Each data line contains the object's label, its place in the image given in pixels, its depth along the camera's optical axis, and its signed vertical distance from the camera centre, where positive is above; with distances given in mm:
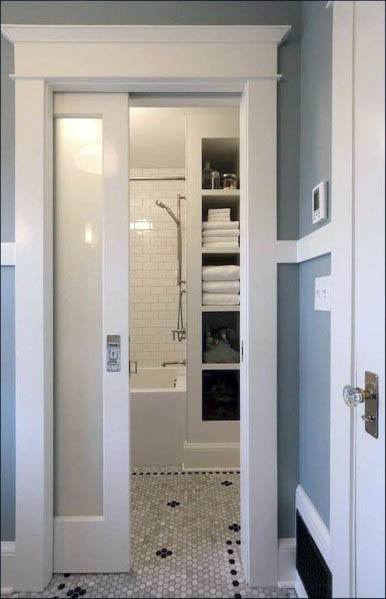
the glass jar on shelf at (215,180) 2131 +752
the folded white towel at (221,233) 2102 +414
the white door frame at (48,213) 1200 +314
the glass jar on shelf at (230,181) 2129 +740
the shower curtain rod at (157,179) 3027 +1076
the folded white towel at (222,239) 2105 +374
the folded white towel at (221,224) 2104 +465
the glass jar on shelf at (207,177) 2150 +773
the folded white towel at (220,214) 2125 +534
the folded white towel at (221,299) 2092 +5
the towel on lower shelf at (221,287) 2090 +80
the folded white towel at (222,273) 2084 +165
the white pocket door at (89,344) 1292 -168
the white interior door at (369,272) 711 +61
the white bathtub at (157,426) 2145 -796
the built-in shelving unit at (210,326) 2092 -160
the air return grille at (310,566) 1012 -849
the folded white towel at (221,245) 2088 +338
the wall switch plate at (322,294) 1020 +18
